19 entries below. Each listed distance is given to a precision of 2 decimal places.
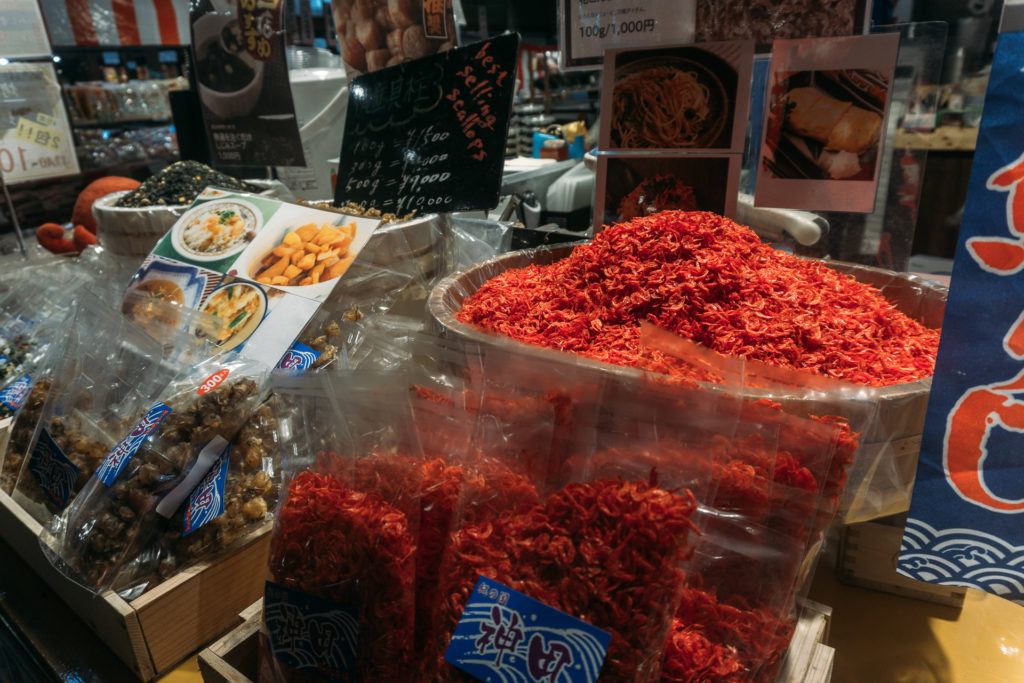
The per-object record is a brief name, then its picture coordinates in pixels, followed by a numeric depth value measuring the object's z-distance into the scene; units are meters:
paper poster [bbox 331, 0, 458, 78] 1.58
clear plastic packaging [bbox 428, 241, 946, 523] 0.69
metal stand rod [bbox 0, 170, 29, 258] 2.32
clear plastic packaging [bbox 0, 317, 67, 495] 1.18
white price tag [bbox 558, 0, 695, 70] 1.18
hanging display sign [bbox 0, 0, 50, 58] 2.30
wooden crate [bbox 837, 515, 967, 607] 0.98
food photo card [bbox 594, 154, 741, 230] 1.23
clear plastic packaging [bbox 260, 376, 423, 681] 0.66
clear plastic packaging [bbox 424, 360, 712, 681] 0.56
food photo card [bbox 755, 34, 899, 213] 1.06
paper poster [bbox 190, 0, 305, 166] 1.94
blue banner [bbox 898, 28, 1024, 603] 0.59
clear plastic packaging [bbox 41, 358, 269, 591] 0.92
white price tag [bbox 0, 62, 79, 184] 2.32
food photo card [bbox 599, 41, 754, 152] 1.16
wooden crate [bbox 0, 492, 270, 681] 0.89
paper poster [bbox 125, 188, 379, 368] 1.20
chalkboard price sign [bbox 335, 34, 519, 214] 1.35
